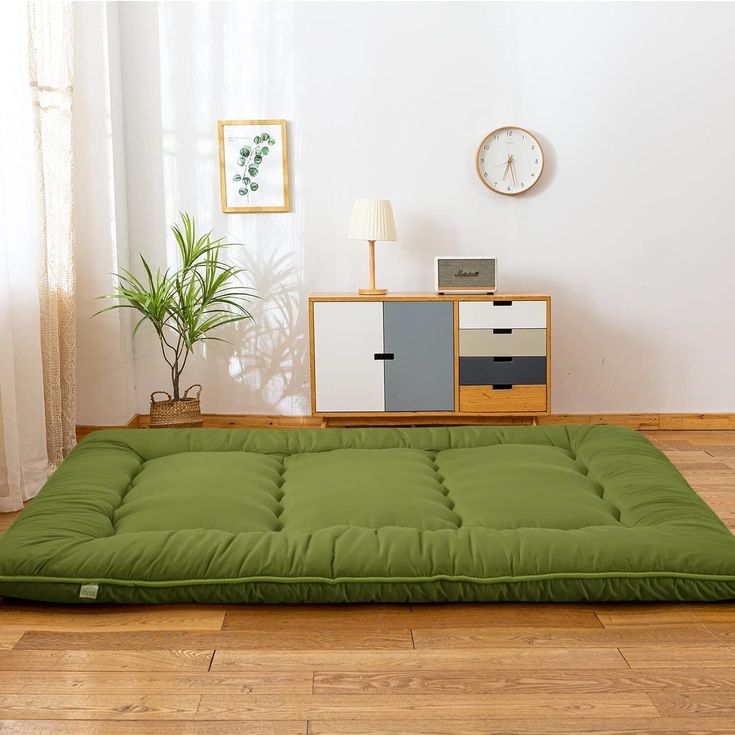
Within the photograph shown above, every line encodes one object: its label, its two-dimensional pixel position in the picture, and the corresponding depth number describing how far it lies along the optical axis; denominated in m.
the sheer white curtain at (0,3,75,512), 3.50
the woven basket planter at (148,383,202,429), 4.44
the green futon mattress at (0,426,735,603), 2.44
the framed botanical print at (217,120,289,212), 4.76
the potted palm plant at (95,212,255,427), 4.46
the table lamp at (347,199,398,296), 4.51
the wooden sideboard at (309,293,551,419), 4.48
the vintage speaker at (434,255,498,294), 4.51
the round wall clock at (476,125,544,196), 4.72
